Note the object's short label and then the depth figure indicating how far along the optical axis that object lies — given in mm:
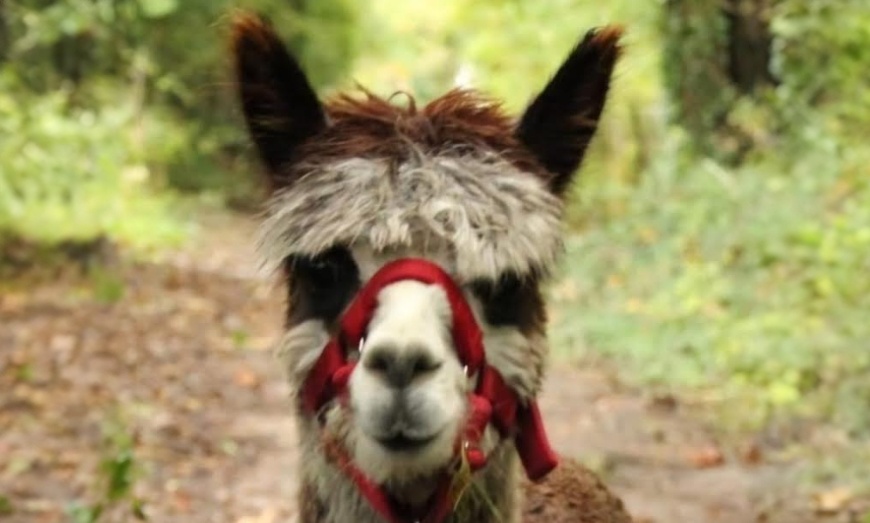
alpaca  5195
